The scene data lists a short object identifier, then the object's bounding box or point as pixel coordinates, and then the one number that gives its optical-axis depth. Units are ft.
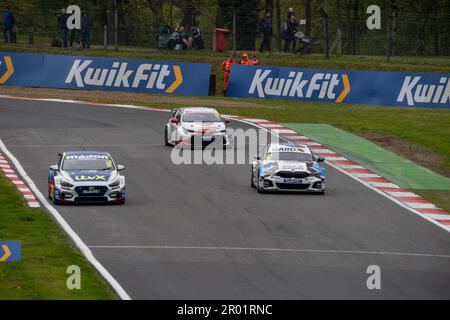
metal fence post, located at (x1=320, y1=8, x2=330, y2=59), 201.46
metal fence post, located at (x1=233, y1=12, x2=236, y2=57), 209.36
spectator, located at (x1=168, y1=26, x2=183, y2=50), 212.23
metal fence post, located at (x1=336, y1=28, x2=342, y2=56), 205.77
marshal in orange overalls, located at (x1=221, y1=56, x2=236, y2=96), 191.21
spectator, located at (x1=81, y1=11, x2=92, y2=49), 212.64
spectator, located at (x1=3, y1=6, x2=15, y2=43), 211.82
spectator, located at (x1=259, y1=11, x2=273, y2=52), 208.74
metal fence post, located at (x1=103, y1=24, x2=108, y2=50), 213.34
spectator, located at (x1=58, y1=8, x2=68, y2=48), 210.59
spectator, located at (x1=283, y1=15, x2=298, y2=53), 207.13
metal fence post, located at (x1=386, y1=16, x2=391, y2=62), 197.95
